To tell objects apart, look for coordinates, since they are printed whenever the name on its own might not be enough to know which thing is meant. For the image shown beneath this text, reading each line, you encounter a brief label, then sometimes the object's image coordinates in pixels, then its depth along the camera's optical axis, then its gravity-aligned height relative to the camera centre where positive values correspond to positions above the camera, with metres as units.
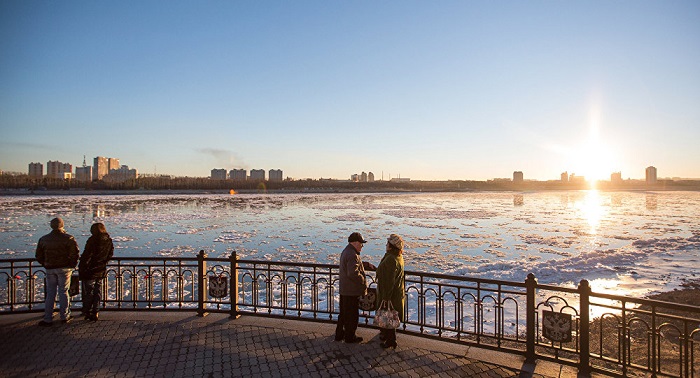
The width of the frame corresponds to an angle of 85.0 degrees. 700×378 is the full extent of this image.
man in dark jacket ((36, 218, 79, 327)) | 6.79 -1.34
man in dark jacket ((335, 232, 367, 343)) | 6.03 -1.59
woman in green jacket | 5.86 -1.39
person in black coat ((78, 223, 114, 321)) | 7.08 -1.49
